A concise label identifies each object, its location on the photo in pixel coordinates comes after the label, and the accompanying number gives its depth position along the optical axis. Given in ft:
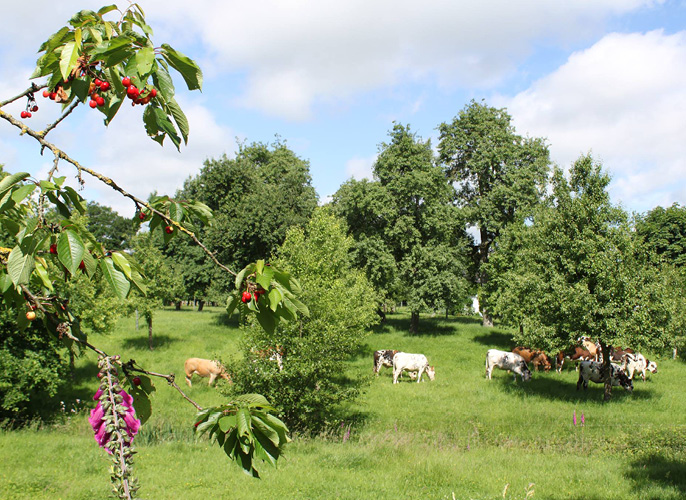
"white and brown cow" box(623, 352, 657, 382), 77.84
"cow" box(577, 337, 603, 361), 81.51
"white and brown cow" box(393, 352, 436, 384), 83.19
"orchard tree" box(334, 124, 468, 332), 109.81
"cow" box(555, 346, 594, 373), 89.04
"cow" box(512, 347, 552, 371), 91.71
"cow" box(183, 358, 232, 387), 78.43
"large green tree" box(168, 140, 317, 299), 116.37
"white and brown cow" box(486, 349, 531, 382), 81.56
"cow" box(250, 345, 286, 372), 51.78
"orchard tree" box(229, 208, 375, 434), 50.44
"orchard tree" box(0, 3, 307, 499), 6.63
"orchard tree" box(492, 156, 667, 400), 63.21
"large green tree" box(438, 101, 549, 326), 114.93
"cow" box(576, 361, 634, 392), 72.43
